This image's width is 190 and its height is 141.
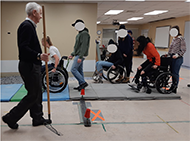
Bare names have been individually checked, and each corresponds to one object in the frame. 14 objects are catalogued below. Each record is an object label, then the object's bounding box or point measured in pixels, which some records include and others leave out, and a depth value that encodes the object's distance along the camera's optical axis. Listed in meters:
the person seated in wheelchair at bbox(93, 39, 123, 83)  4.66
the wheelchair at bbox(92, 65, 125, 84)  4.73
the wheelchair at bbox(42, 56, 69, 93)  3.72
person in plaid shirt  3.97
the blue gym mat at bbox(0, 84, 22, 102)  3.35
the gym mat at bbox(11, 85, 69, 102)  3.38
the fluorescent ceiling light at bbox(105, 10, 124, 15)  7.86
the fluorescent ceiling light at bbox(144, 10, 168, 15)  7.84
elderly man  1.99
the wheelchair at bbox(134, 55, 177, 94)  3.76
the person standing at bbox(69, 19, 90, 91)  3.67
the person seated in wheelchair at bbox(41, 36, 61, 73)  3.44
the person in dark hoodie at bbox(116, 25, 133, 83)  4.79
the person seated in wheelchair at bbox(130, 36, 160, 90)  3.74
